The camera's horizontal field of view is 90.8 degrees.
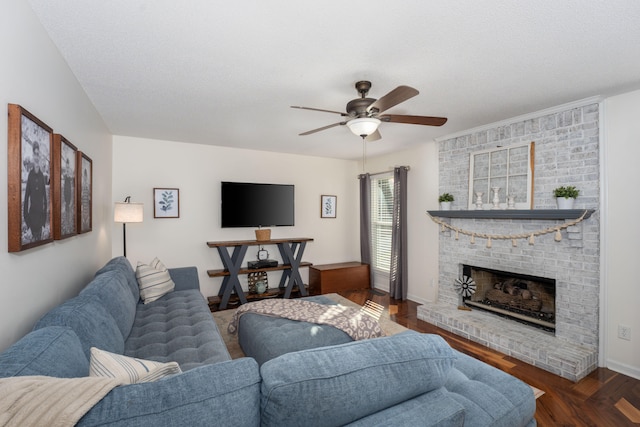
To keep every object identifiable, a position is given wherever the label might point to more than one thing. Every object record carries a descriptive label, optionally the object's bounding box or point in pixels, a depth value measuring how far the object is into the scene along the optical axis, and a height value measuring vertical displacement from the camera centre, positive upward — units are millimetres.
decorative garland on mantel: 2927 -233
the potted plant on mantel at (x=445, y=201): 3975 +137
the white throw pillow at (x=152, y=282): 3025 -715
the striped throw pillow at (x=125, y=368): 1065 -557
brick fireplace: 2773 -435
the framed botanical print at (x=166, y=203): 4289 +98
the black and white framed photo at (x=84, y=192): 2329 +143
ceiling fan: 2273 +725
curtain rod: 4734 +663
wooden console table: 4391 -830
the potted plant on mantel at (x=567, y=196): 2840 +150
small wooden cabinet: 5078 -1105
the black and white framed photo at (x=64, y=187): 1810 +137
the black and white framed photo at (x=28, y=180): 1330 +135
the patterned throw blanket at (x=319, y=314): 2496 -889
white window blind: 5320 -136
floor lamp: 3467 -26
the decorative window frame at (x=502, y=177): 3264 +389
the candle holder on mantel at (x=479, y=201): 3658 +128
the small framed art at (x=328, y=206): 5598 +90
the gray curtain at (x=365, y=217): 5527 -103
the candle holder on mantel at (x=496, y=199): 3500 +145
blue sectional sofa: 786 -512
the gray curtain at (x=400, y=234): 4762 -341
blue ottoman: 2228 -939
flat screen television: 4664 +92
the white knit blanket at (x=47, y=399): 665 -429
